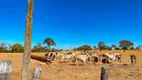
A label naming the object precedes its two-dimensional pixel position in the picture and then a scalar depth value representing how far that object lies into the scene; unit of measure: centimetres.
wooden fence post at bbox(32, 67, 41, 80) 304
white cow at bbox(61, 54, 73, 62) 1098
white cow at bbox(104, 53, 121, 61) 1143
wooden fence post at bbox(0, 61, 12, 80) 272
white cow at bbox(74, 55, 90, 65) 1018
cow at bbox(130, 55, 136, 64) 1007
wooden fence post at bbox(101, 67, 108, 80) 302
